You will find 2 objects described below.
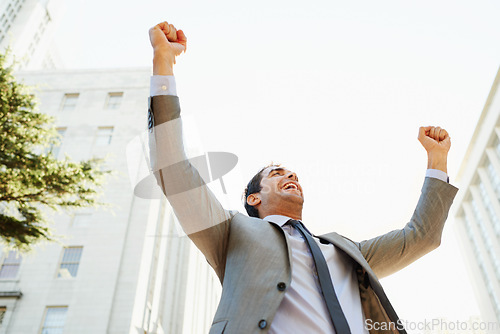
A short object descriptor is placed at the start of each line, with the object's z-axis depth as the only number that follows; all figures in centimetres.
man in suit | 166
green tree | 966
